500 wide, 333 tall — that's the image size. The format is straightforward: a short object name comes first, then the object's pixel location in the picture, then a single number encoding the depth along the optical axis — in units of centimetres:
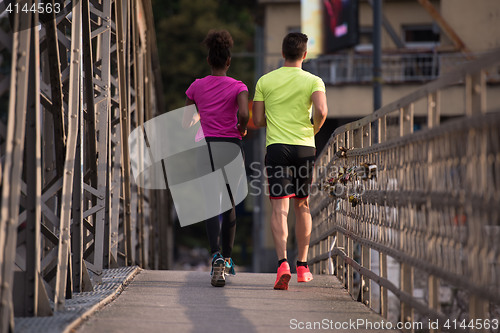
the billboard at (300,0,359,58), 4703
